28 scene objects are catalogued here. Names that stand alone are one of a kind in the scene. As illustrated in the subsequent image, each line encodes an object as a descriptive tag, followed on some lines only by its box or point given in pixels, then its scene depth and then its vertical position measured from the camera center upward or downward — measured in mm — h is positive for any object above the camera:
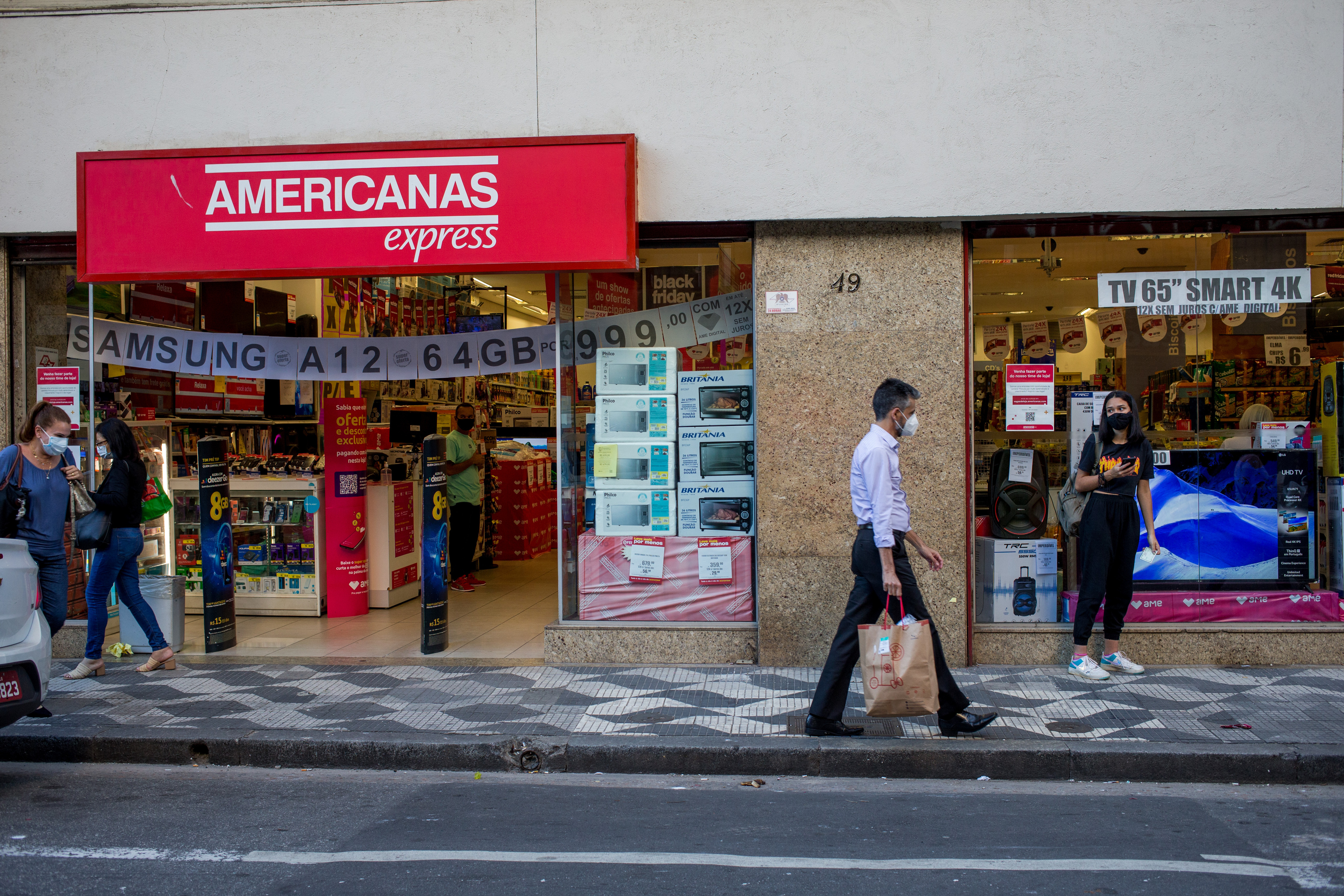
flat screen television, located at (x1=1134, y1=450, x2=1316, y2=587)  7281 -626
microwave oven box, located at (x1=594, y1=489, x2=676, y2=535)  7578 -535
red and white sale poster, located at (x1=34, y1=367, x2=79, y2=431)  7891 +501
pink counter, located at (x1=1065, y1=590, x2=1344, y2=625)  7176 -1250
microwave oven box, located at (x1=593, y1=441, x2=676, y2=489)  7586 -186
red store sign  6910 +1684
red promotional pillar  9141 -587
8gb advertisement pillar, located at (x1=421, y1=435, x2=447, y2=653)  7598 -848
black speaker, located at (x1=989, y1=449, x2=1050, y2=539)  7453 -507
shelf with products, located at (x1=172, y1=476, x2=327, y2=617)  9336 -911
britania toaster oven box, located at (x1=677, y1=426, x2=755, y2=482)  7520 -90
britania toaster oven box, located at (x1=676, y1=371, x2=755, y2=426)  7500 +328
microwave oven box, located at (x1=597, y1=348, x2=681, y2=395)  7613 +545
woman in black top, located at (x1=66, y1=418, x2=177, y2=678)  6906 -768
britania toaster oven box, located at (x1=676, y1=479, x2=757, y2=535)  7504 -507
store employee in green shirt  10562 -571
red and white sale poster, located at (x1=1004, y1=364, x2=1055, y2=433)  7355 +300
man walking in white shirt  5258 -651
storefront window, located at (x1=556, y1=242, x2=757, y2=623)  7469 +13
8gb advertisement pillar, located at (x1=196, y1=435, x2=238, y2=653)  7793 -788
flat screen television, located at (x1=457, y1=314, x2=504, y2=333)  10086 +1245
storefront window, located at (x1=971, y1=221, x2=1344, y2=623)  7238 +140
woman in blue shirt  6496 -269
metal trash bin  7758 -1253
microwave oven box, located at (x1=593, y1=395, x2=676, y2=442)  7609 +186
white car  4812 -951
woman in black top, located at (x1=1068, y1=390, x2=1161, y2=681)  6535 -559
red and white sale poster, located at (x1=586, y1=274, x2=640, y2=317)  7594 +1129
